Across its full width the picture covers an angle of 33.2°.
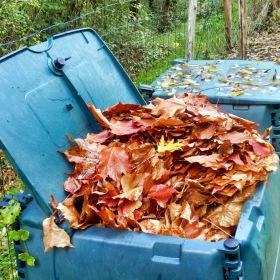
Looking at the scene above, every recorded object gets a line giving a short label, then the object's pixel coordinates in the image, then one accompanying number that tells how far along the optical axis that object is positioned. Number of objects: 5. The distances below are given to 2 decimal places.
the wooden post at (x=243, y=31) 6.52
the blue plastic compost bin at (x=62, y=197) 1.74
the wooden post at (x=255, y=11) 9.62
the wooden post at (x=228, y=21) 7.80
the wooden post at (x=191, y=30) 5.53
